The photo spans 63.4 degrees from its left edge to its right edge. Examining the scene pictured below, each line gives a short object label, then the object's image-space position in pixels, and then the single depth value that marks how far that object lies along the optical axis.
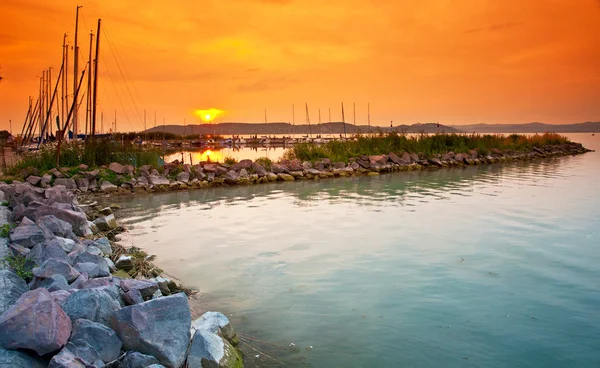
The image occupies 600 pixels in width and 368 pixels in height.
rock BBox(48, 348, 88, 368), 3.32
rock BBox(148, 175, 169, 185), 16.69
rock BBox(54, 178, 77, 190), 15.49
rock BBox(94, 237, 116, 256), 7.33
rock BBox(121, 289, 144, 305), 4.84
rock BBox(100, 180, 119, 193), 15.61
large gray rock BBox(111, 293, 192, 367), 3.90
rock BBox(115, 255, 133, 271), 6.76
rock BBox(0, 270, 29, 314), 4.32
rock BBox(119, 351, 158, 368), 3.75
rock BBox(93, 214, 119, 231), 9.82
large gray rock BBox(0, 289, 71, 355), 3.39
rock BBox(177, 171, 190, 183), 17.51
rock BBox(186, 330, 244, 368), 3.97
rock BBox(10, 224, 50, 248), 6.51
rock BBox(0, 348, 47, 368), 3.27
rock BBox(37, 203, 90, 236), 8.45
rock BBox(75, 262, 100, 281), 5.59
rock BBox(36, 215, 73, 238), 7.45
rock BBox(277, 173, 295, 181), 19.33
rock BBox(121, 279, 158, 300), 5.04
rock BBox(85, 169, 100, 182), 16.14
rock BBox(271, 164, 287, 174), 20.00
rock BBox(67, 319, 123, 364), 3.75
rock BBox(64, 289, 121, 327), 4.09
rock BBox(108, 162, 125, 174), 16.73
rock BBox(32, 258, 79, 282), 5.02
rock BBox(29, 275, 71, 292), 4.72
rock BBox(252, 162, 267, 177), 19.28
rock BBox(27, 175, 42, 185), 15.04
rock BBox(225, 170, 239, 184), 18.23
